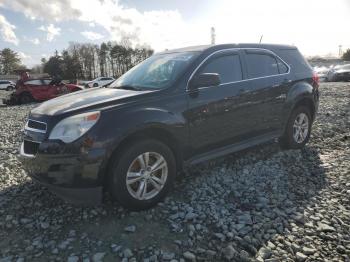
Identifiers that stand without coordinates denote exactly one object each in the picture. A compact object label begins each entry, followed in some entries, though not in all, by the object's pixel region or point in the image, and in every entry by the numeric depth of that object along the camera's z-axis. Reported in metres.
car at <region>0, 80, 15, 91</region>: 41.97
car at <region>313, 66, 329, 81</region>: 29.13
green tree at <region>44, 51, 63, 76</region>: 66.06
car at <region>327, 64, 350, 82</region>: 25.84
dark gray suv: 3.57
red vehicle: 18.70
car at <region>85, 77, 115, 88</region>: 39.09
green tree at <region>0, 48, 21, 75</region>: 82.31
